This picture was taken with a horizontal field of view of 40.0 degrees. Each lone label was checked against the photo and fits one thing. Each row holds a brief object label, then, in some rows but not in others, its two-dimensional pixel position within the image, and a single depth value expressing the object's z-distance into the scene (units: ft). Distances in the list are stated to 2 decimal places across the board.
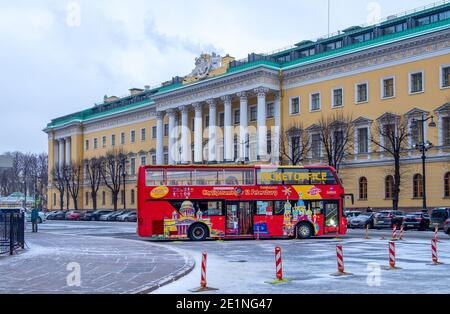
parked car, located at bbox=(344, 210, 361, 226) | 168.31
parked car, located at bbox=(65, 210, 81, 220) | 293.02
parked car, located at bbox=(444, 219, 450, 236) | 108.02
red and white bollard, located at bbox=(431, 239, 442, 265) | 61.75
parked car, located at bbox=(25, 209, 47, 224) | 222.17
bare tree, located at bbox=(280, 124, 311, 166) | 207.51
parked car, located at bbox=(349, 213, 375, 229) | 157.17
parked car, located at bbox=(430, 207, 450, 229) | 140.26
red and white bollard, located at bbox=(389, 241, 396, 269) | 56.70
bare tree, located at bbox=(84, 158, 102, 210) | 307.37
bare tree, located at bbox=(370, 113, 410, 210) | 175.36
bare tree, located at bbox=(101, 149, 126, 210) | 294.21
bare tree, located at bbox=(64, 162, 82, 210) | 329.93
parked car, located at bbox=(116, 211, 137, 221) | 242.93
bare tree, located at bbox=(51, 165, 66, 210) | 339.98
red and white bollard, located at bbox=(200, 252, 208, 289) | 45.30
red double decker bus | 102.22
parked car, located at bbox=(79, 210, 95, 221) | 285.04
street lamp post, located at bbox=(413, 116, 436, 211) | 151.96
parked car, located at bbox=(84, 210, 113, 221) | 277.72
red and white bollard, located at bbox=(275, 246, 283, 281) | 48.49
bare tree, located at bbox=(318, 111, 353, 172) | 193.47
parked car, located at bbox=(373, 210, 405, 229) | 150.41
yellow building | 178.70
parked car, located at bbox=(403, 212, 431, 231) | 145.48
